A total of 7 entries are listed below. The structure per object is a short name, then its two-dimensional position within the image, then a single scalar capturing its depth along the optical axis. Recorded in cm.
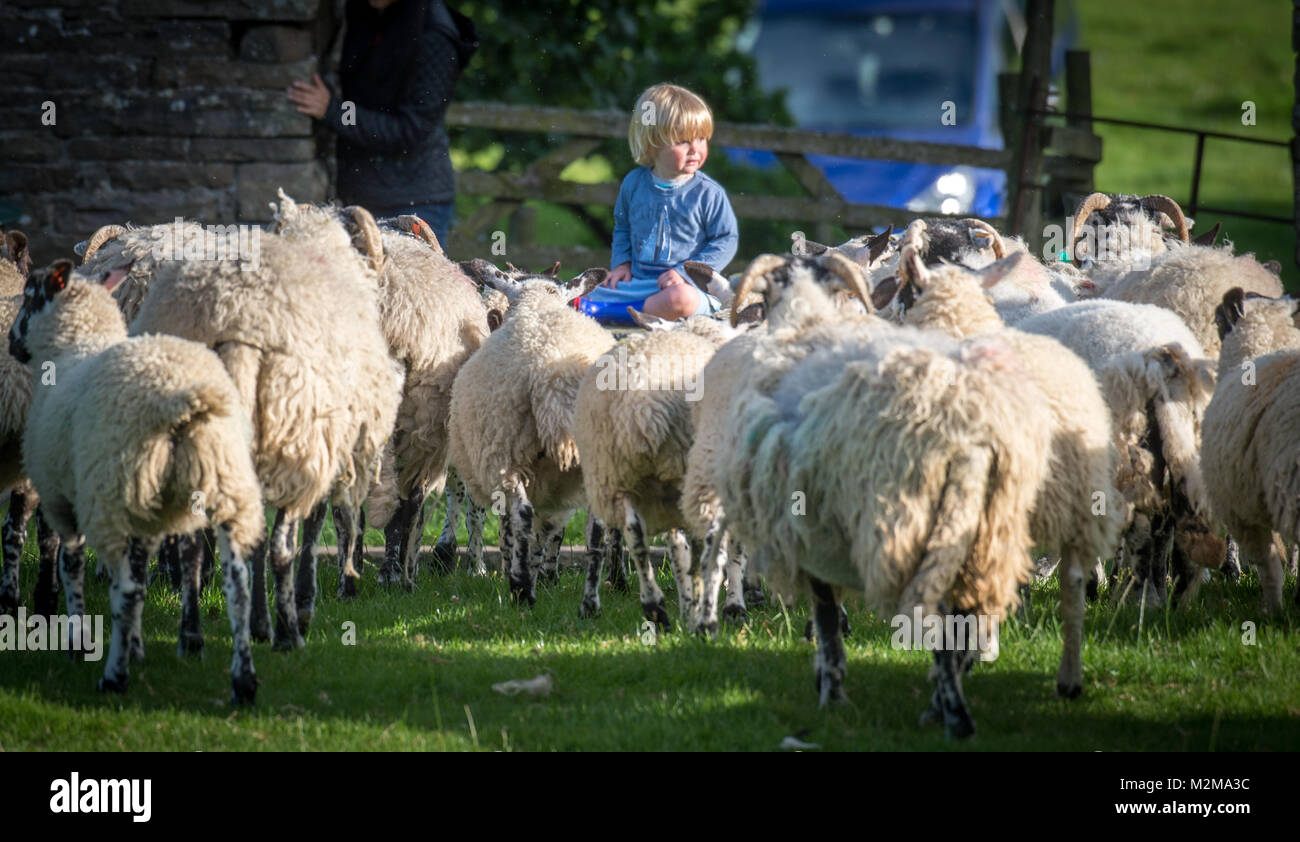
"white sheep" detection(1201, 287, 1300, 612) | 1095
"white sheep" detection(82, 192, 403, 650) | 1047
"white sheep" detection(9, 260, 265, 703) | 933
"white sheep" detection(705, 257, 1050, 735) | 825
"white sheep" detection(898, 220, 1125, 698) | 926
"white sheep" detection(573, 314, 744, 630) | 1144
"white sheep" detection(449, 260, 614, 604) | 1261
